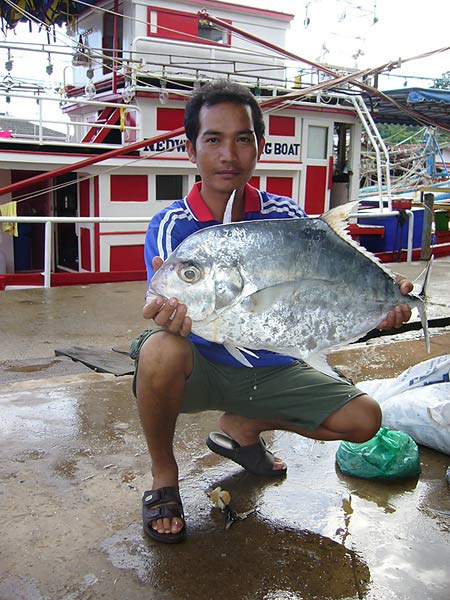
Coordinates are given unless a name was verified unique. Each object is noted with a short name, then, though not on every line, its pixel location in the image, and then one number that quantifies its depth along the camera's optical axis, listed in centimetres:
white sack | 243
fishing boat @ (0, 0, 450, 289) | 934
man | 192
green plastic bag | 223
